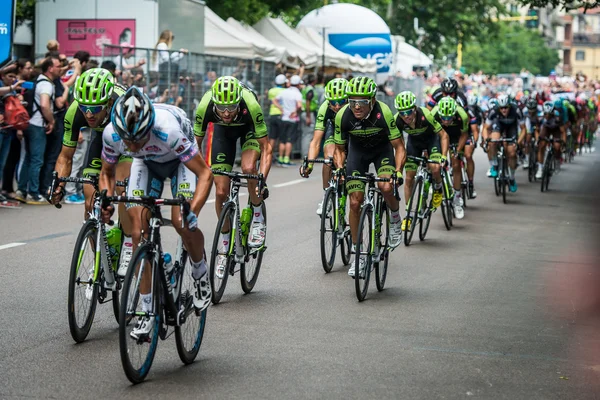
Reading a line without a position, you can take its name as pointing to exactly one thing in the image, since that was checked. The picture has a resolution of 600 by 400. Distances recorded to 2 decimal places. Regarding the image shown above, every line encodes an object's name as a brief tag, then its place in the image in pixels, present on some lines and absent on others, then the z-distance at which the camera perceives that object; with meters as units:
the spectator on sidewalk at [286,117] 25.14
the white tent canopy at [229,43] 26.38
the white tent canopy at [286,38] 30.64
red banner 21.91
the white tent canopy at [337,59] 31.92
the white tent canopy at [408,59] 49.41
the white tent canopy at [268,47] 27.15
